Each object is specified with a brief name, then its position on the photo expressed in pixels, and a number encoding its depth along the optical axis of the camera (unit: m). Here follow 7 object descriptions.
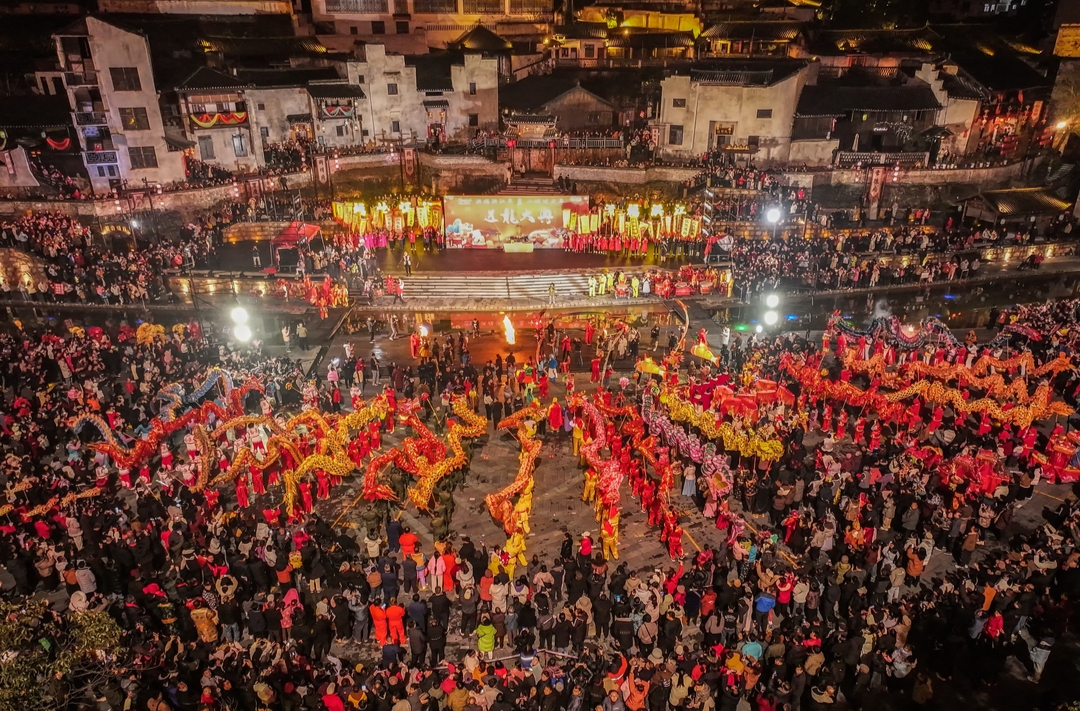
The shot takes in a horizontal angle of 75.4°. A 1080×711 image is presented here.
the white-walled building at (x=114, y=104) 32.06
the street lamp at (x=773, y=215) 32.69
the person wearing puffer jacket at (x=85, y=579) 12.88
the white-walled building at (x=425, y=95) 44.06
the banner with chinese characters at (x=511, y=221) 34.22
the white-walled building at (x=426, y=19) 48.88
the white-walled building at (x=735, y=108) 39.84
